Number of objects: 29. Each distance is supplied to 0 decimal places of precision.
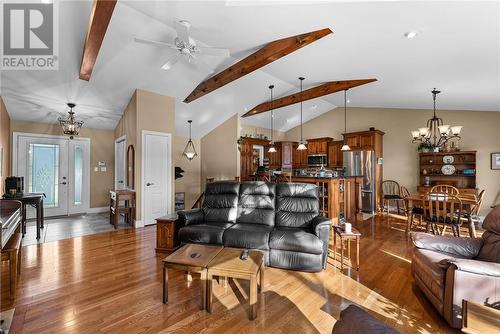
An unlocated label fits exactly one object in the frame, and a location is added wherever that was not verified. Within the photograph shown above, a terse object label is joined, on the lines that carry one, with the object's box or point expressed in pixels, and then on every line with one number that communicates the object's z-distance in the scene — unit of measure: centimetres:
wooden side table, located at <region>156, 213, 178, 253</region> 348
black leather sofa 287
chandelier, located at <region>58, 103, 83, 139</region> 513
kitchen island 476
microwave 803
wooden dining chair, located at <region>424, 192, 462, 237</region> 376
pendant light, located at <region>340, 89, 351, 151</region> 720
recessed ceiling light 277
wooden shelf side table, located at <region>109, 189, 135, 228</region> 488
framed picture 563
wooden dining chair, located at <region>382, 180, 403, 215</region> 681
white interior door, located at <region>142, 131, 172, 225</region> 512
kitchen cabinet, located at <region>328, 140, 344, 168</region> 774
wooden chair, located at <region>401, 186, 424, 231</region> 439
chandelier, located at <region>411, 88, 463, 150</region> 448
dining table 379
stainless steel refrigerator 664
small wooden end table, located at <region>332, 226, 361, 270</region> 291
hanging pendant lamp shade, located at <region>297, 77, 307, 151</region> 586
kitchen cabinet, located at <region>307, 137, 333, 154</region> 809
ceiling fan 272
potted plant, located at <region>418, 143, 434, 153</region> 618
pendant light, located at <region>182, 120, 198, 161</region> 777
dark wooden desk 409
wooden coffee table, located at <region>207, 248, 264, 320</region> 198
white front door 564
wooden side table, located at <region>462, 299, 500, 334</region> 135
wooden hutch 586
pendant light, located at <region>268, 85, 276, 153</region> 614
